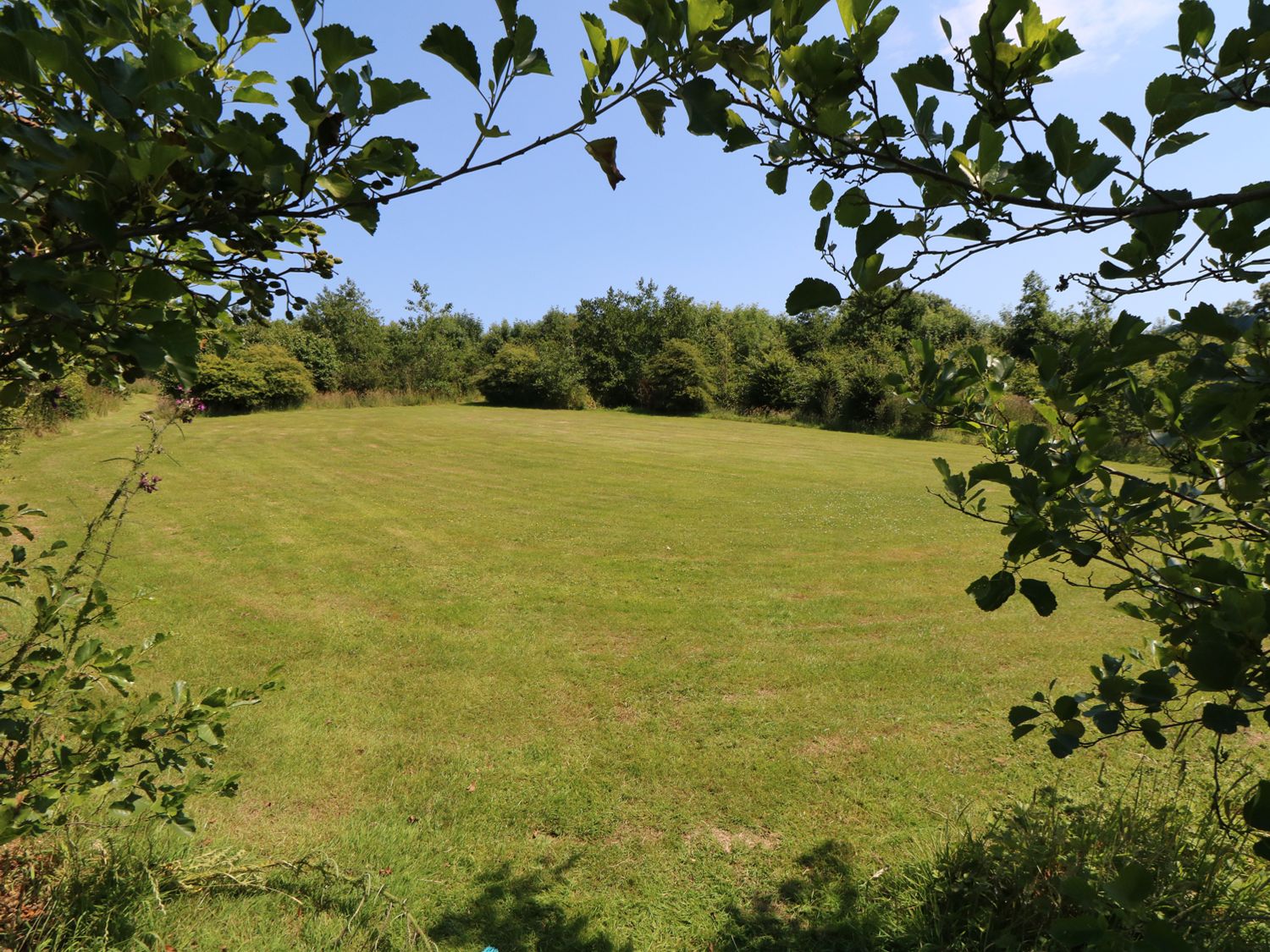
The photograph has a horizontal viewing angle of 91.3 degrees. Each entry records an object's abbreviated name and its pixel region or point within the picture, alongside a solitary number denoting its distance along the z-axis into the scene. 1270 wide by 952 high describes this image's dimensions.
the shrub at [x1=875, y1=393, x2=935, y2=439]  26.34
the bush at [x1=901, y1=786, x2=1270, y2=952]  2.33
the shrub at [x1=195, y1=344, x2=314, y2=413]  25.39
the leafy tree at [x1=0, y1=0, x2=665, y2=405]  0.75
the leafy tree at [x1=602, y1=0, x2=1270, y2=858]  1.00
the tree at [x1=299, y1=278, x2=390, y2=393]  34.84
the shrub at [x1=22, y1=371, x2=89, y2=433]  13.54
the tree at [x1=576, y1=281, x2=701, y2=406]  40.28
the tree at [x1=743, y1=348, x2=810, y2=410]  33.16
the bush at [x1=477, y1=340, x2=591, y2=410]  35.44
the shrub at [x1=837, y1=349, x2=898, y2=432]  28.27
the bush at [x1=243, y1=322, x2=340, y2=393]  34.19
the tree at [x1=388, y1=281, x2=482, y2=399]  36.50
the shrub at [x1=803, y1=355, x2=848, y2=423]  30.42
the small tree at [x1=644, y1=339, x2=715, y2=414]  34.89
